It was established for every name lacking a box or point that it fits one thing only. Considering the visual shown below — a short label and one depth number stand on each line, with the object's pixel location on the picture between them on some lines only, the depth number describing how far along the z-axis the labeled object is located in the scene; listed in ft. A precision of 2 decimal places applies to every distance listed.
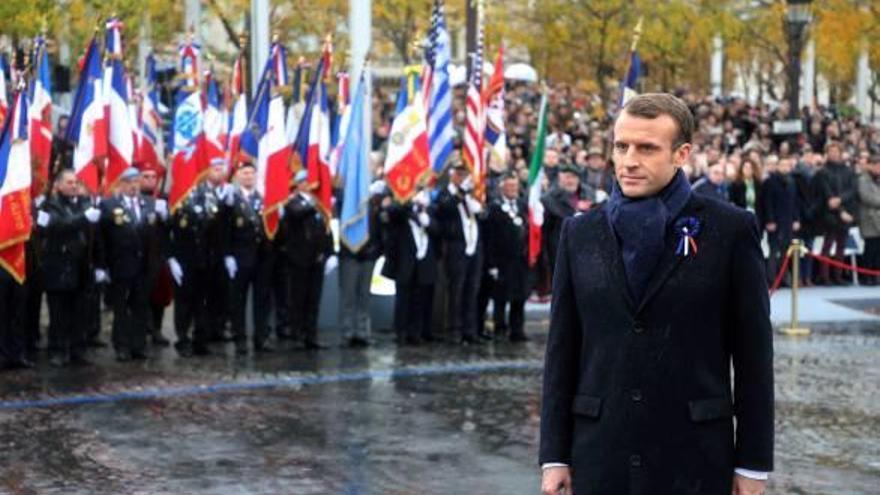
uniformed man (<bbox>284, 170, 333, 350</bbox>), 54.19
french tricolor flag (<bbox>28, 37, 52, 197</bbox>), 51.01
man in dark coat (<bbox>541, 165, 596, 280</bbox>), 60.59
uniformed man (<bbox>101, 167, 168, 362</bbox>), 50.88
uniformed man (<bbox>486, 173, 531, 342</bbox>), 56.90
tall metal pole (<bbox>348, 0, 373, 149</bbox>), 58.18
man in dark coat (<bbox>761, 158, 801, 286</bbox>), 72.59
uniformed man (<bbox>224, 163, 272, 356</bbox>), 53.42
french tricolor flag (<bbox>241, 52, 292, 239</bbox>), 53.57
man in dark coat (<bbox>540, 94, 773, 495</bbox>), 16.49
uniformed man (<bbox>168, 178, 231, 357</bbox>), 52.75
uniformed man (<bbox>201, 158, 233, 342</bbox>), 53.16
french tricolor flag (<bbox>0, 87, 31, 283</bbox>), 47.96
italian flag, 57.82
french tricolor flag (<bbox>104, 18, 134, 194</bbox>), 52.37
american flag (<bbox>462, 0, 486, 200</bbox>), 56.80
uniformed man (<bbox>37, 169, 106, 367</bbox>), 49.32
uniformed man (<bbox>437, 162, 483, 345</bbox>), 55.88
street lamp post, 79.46
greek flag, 58.03
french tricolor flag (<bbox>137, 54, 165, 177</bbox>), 57.62
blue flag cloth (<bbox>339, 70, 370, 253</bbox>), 54.95
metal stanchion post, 60.08
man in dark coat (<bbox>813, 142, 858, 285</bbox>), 75.31
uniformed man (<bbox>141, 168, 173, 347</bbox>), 52.70
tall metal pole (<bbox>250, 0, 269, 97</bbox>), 68.33
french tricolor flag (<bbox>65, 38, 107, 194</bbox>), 51.65
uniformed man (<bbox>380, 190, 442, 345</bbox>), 55.26
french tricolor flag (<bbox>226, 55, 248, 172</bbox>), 57.31
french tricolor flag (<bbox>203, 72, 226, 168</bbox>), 55.01
